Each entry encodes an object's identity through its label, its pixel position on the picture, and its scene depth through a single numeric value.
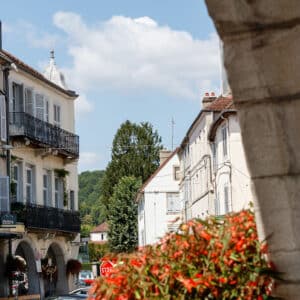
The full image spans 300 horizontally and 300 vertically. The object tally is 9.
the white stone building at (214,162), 44.28
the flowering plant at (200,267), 5.05
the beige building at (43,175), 44.62
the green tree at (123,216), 98.36
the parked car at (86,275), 77.91
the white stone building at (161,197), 81.81
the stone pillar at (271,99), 5.10
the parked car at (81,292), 36.16
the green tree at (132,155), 101.62
